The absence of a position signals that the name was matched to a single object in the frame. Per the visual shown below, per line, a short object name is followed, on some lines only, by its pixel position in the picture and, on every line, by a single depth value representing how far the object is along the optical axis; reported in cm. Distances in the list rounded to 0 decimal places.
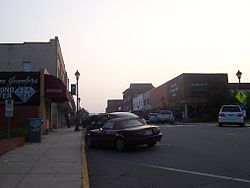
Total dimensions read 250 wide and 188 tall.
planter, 820
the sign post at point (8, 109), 932
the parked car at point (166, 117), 2635
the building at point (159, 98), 4414
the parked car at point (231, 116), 1759
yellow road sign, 2115
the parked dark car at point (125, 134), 872
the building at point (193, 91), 3612
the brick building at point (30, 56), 2275
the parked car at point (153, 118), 2801
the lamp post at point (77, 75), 2053
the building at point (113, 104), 8516
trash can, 1152
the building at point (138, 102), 6185
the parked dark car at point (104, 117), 1165
